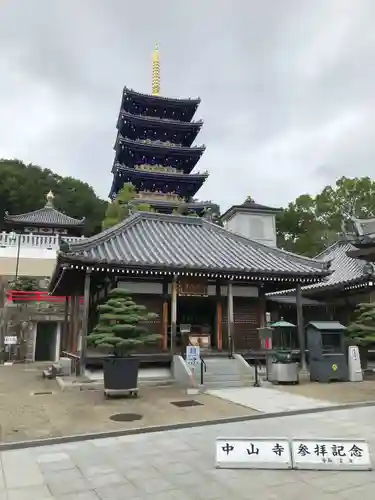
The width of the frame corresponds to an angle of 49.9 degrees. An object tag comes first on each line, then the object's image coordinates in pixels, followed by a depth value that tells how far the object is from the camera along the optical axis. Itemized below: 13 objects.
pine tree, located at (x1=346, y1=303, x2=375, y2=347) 14.58
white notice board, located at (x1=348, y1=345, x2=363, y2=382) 13.46
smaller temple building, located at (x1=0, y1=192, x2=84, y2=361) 25.55
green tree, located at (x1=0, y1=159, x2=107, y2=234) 47.06
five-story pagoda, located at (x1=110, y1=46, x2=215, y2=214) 36.78
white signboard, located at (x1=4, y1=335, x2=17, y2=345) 22.48
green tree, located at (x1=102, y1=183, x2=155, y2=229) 28.48
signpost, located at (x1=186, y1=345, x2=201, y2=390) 11.79
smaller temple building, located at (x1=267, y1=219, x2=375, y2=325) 18.48
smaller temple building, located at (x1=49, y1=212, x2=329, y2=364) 13.84
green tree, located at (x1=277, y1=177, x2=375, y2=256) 41.88
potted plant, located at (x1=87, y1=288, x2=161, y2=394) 10.41
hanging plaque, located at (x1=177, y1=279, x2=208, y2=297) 14.94
